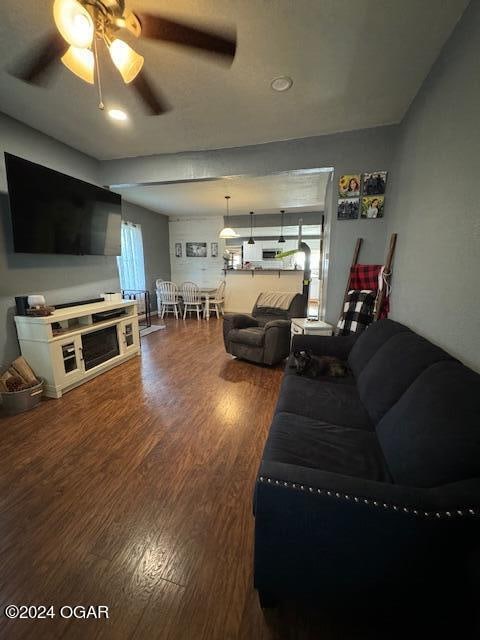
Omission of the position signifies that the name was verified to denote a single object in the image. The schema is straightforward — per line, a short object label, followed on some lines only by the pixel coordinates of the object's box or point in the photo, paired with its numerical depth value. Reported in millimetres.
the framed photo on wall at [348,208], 2590
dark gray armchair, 2926
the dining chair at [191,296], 5668
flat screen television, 2201
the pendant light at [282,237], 6291
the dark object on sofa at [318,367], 1884
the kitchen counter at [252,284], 5992
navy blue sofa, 667
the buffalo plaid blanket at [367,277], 2457
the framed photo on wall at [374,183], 2472
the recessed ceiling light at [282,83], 1783
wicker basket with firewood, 2082
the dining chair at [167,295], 5711
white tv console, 2287
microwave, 6937
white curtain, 5156
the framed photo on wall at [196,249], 6777
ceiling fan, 1042
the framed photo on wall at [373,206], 2525
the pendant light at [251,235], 6405
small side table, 2707
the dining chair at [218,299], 5889
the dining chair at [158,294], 5789
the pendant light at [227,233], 5345
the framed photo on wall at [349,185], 2545
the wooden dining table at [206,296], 5727
